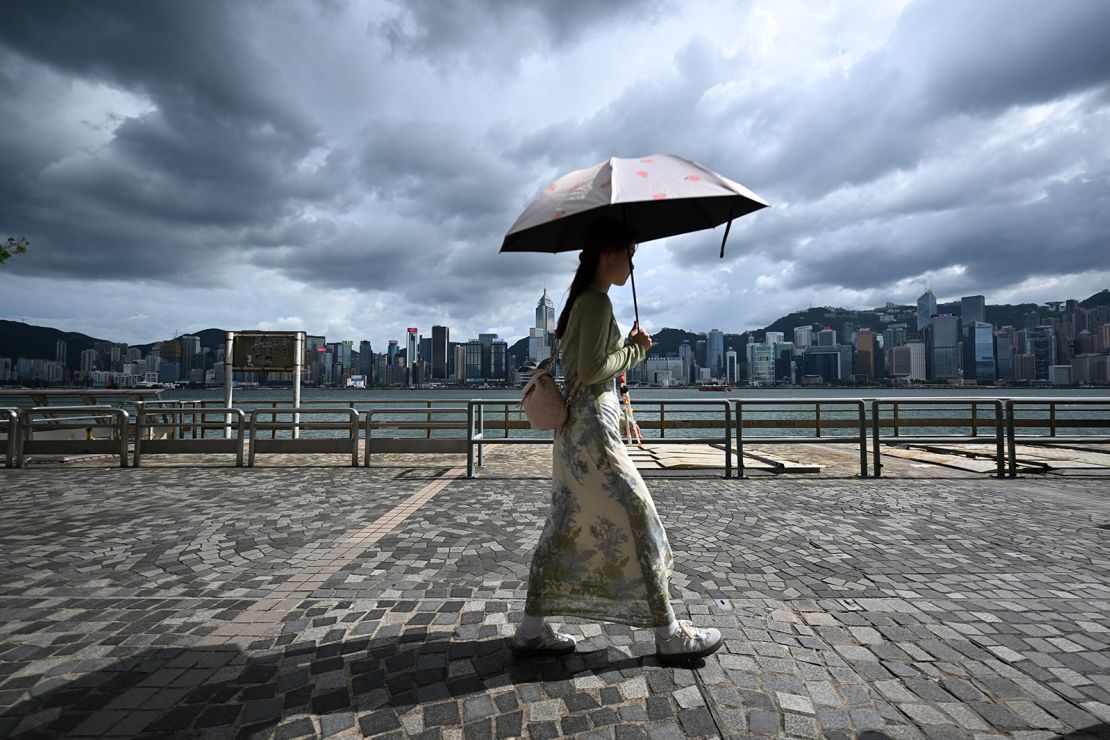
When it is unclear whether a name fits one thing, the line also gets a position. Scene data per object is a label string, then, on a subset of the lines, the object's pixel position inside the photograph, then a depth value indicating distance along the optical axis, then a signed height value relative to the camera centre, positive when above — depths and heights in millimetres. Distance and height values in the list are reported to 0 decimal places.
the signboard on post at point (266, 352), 12453 +755
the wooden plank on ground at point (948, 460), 7777 -1333
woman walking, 2127 -533
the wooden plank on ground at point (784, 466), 7652 -1269
